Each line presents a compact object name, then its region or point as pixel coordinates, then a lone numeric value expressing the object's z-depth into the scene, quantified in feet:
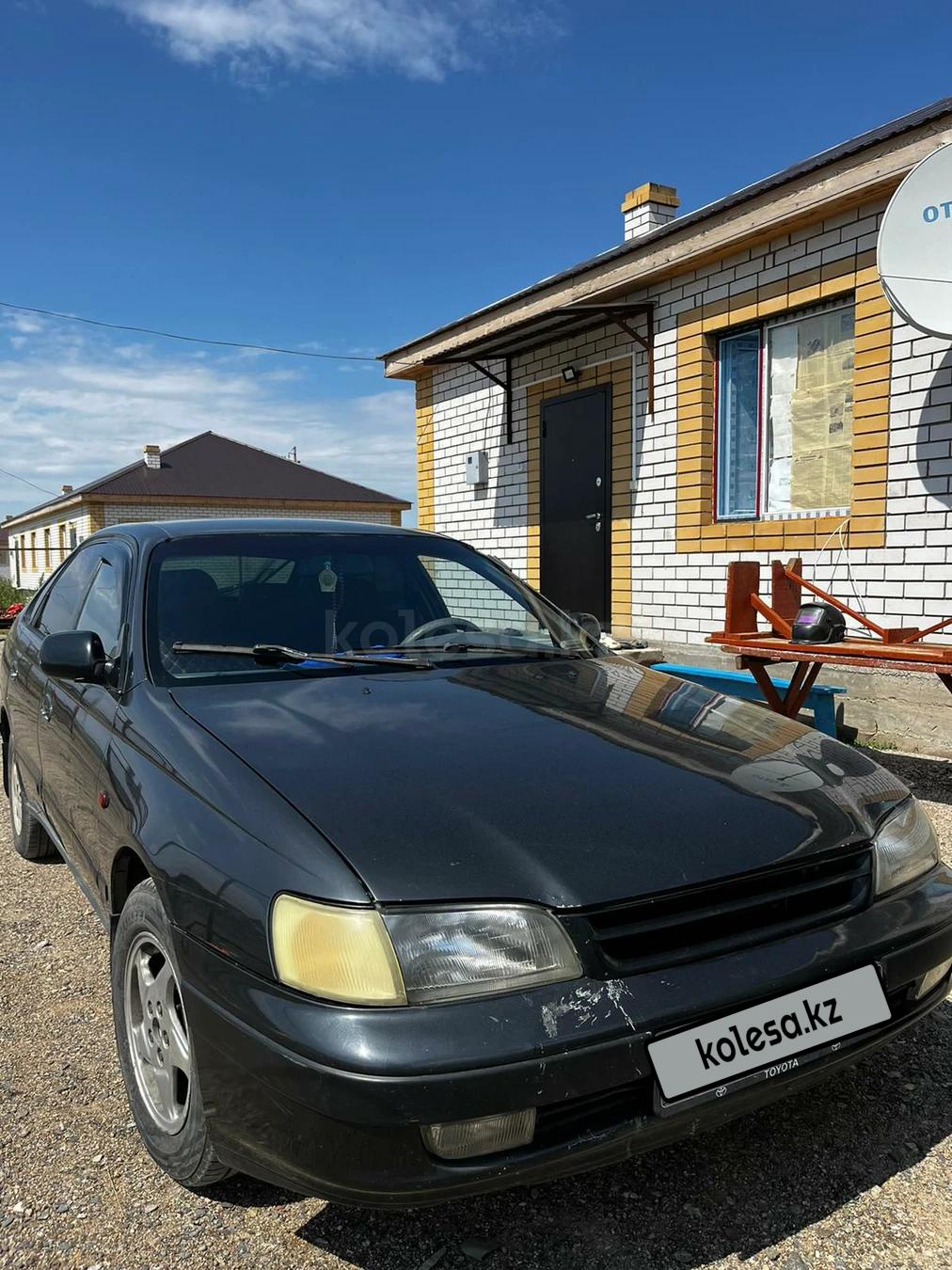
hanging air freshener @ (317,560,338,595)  9.51
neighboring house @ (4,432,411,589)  111.45
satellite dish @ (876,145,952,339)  16.55
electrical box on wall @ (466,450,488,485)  33.65
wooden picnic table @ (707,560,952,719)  15.20
